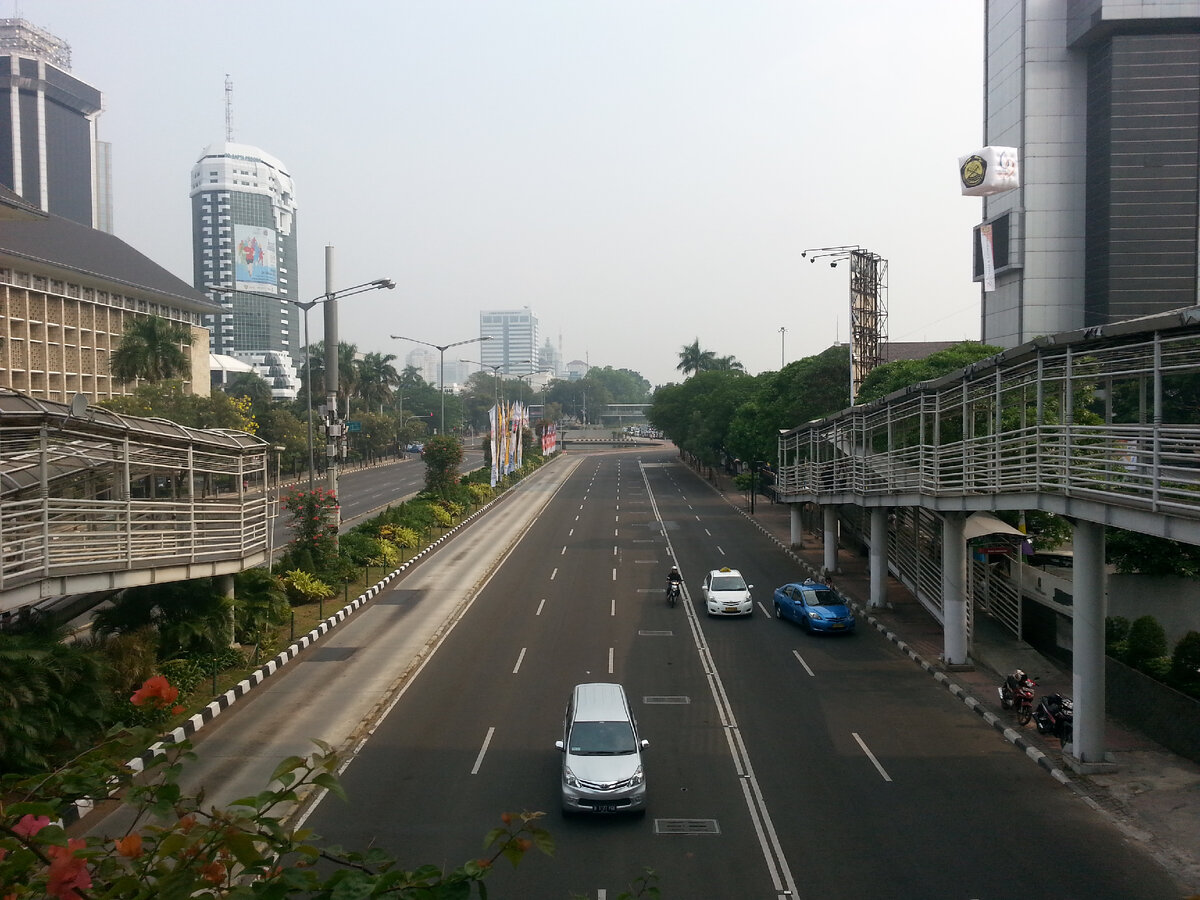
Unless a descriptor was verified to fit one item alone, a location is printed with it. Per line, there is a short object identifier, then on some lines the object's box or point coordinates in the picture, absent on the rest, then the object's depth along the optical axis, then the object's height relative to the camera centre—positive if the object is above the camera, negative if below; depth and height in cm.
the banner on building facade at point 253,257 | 19375 +3664
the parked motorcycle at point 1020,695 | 1688 -500
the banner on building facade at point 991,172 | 6225 +1715
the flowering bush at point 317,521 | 2989 -297
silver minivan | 1262 -473
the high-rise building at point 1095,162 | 6097 +1775
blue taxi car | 2458 -498
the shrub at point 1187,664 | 1698 -445
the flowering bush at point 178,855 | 357 -172
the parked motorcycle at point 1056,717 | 1575 -505
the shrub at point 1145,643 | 1812 -431
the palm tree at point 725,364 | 12756 +901
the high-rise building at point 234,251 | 18988 +3784
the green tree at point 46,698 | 1275 -395
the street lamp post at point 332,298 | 2917 +419
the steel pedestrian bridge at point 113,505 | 1349 -134
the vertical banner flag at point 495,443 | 5666 -91
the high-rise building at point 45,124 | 15100 +5250
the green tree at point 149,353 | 4731 +400
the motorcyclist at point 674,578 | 2898 -473
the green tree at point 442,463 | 5091 -191
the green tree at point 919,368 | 3566 +238
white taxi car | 2669 -492
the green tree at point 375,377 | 9347 +540
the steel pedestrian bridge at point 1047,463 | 1229 -71
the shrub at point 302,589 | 2764 -476
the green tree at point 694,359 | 12488 +919
